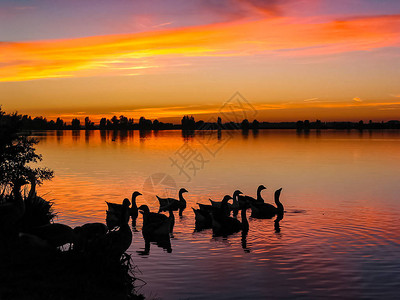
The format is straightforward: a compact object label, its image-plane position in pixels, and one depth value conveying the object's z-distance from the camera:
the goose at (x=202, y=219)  25.64
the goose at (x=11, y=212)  15.23
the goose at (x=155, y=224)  23.02
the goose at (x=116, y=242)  13.80
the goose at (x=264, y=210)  28.86
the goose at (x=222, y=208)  25.39
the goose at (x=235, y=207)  30.76
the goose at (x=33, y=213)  16.98
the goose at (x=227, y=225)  24.80
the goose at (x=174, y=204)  31.17
